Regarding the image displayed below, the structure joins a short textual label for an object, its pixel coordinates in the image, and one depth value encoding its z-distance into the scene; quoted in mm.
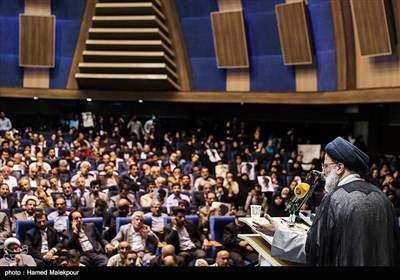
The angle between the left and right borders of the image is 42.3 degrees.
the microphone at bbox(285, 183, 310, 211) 2287
